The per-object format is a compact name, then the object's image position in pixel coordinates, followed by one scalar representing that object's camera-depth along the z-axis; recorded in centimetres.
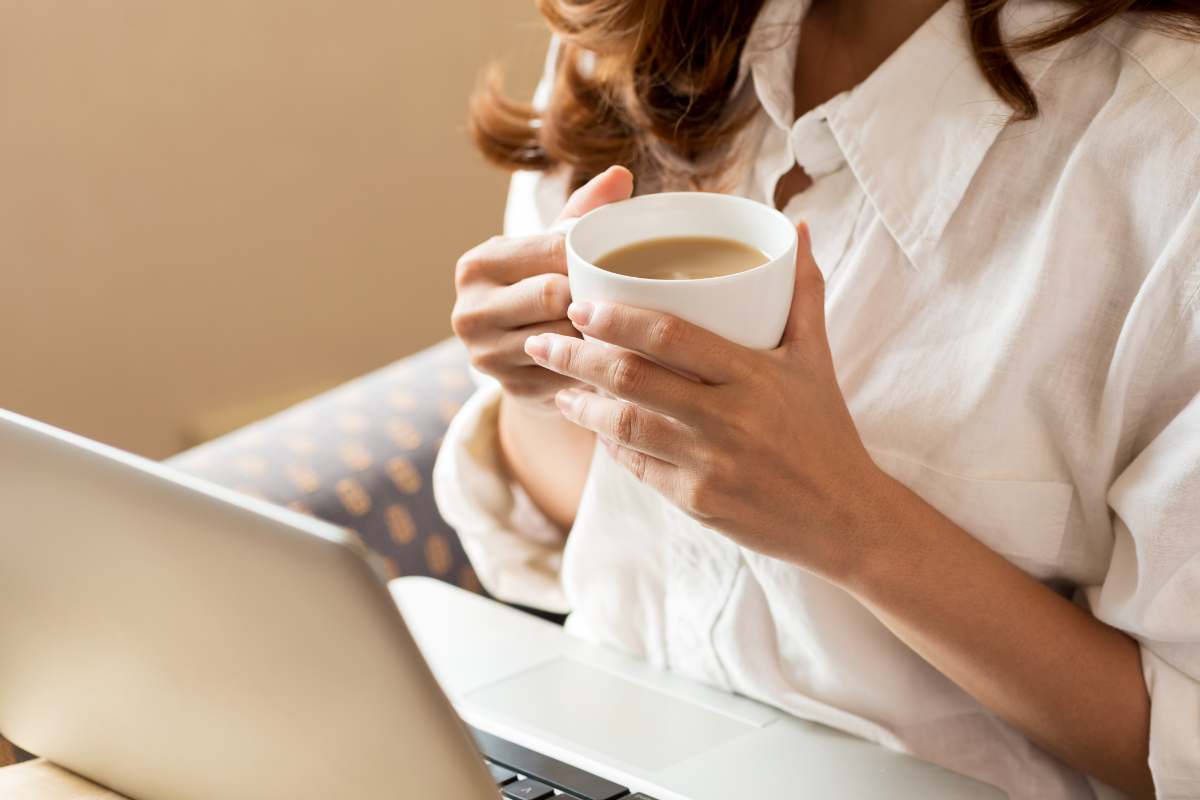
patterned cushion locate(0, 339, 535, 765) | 158
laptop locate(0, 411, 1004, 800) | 102
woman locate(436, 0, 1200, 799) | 118
